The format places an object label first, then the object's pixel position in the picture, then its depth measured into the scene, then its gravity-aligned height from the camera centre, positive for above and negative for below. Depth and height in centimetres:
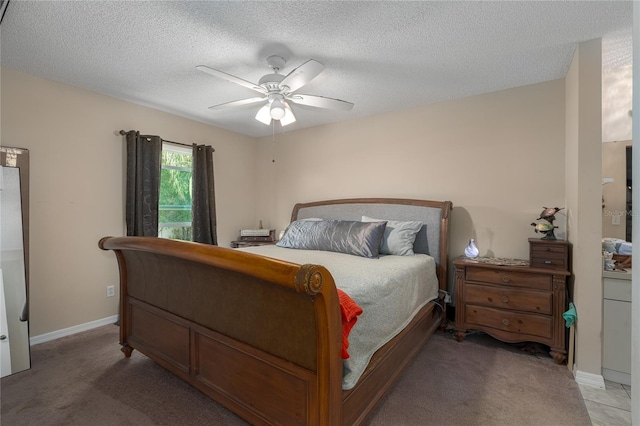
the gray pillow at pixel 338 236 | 279 -31
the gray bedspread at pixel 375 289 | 150 -58
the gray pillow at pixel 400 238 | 290 -33
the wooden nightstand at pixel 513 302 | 231 -84
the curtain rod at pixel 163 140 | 322 +87
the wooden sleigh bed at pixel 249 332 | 122 -70
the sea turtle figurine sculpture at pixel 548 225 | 246 -18
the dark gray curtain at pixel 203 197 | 392 +16
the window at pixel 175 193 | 379 +22
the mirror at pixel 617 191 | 236 +10
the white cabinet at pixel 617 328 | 201 -88
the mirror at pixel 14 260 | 224 -41
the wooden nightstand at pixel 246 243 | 412 -51
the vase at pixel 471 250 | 289 -45
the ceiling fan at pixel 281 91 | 203 +94
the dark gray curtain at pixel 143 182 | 323 +31
